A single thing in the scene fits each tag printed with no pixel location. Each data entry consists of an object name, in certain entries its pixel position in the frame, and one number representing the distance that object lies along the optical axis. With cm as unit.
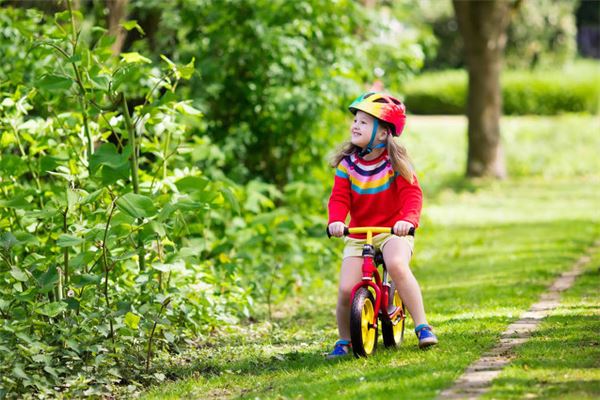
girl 1155
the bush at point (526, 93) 6047
